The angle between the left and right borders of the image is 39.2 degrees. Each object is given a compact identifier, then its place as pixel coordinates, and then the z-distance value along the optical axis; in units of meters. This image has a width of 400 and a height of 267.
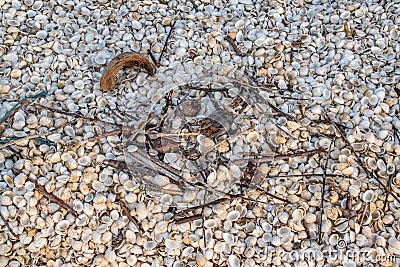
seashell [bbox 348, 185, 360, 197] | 1.74
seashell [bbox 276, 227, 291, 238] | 1.69
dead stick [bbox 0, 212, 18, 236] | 1.68
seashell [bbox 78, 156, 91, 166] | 1.77
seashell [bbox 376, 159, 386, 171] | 1.79
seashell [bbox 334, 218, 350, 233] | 1.70
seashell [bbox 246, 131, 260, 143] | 1.81
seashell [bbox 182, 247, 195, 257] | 1.68
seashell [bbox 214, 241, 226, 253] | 1.68
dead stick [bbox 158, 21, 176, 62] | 1.99
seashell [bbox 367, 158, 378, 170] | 1.79
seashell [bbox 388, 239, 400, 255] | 1.67
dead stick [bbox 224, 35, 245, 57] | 2.01
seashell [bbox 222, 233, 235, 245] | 1.68
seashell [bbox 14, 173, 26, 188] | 1.72
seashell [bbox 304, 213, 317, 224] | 1.71
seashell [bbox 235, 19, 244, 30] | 2.07
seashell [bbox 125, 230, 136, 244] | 1.69
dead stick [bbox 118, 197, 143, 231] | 1.70
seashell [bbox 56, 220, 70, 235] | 1.69
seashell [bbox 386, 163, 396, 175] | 1.78
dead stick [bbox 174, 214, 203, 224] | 1.70
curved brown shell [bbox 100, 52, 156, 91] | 1.88
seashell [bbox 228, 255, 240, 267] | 1.66
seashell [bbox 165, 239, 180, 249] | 1.68
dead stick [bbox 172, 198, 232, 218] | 1.72
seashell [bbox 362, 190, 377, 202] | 1.74
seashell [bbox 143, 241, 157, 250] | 1.68
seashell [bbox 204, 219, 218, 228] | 1.70
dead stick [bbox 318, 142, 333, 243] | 1.69
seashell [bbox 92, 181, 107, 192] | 1.74
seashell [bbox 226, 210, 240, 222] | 1.71
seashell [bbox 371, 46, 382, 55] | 2.04
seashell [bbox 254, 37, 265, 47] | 2.03
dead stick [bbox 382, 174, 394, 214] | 1.74
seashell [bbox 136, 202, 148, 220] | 1.71
